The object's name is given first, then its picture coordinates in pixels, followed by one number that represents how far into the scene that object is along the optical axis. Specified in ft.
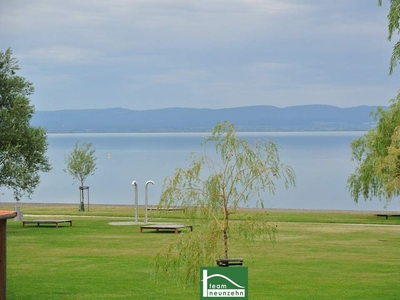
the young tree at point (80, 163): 192.13
